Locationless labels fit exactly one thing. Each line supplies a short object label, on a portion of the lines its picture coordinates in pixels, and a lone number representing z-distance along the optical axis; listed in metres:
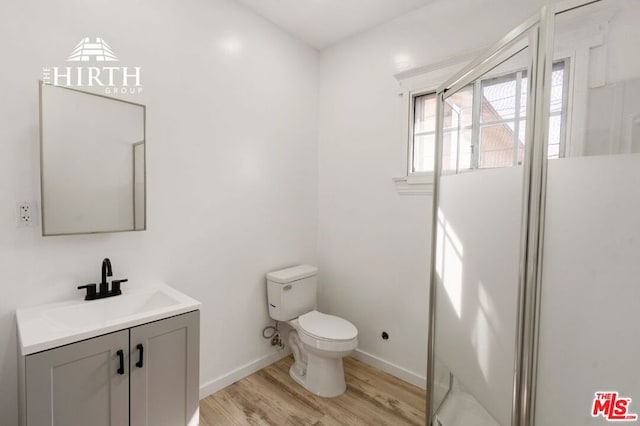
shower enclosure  0.82
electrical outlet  1.34
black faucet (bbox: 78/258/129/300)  1.49
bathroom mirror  1.38
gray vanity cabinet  1.08
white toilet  2.02
